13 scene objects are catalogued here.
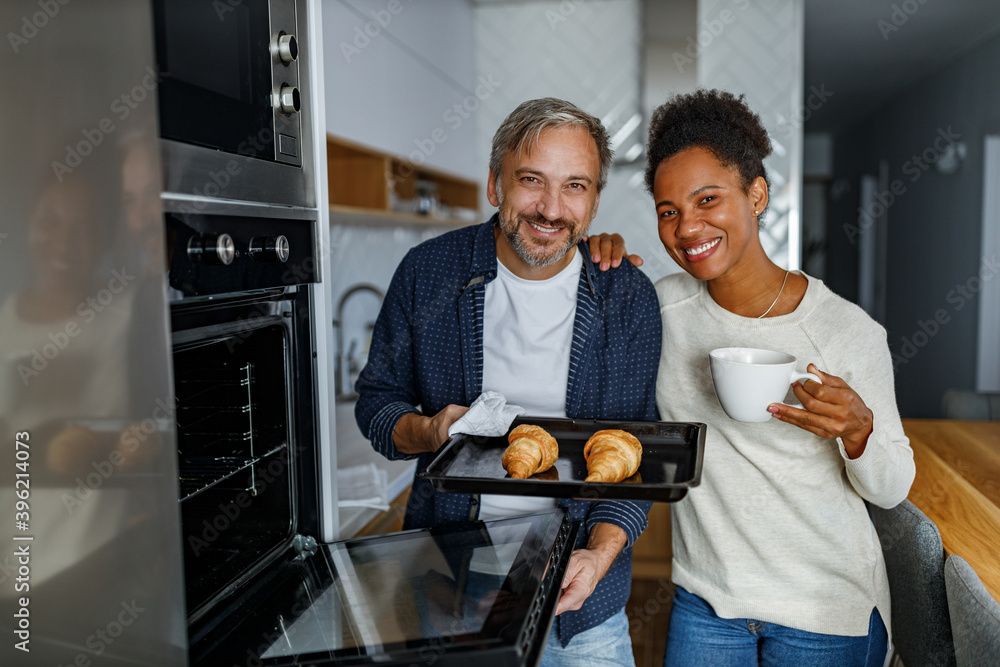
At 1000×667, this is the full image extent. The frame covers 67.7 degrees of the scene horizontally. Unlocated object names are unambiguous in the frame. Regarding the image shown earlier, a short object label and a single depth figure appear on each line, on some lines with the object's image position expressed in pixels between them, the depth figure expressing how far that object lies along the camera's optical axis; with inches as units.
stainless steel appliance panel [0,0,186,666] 26.9
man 51.5
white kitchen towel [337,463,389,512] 77.4
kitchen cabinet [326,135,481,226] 96.6
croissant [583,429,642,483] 40.3
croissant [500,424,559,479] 41.6
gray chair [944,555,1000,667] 38.7
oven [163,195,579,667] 31.3
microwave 29.6
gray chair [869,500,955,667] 50.0
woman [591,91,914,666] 49.3
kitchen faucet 101.6
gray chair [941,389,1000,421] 98.9
